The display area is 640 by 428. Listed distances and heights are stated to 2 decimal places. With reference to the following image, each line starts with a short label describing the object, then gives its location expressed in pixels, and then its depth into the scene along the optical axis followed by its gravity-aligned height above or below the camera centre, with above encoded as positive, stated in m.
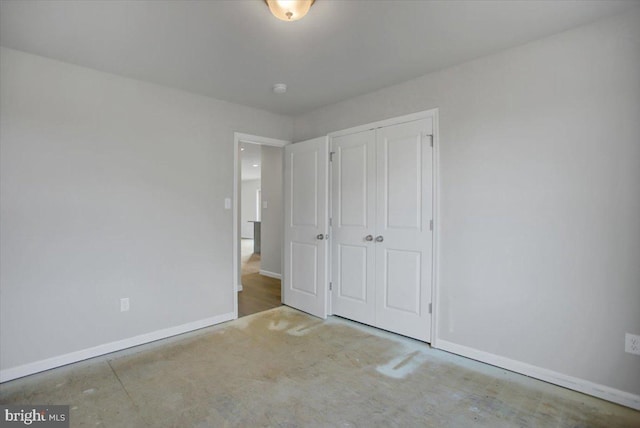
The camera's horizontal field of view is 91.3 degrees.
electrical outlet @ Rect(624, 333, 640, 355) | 1.91 -0.79
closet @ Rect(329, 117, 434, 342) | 2.84 -0.13
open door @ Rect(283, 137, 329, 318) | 3.54 -0.15
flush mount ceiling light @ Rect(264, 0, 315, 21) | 1.71 +1.15
